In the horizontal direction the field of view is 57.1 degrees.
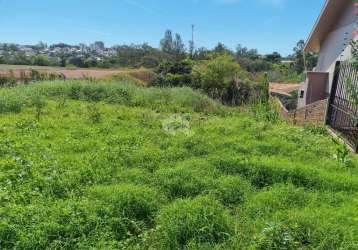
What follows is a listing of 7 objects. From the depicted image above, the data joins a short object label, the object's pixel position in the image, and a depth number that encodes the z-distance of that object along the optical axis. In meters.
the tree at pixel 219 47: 38.23
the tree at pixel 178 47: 39.69
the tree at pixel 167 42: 42.97
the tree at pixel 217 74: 19.05
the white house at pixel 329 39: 10.52
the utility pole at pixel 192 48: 37.23
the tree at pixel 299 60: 29.61
